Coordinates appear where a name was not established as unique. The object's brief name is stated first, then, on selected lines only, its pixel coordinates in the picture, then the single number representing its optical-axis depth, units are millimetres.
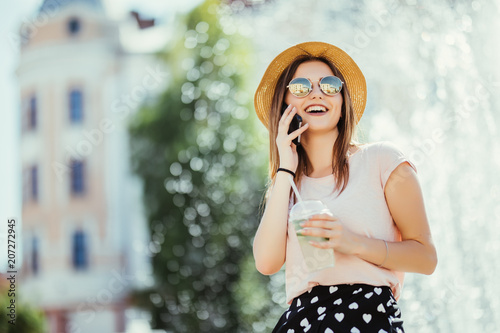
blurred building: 22859
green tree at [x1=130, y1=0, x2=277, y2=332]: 14961
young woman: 1919
